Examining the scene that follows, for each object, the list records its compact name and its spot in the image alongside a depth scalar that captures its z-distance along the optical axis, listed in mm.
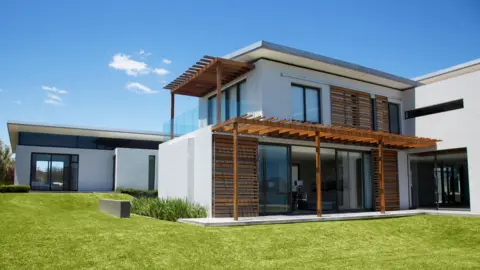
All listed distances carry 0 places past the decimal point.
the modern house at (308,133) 14664
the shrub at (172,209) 14406
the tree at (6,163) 41384
